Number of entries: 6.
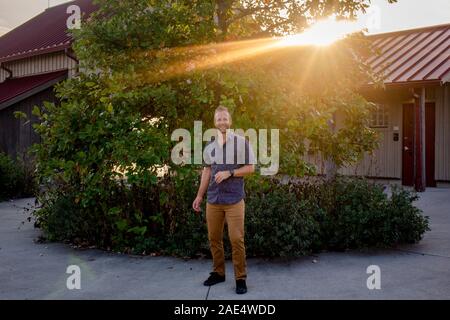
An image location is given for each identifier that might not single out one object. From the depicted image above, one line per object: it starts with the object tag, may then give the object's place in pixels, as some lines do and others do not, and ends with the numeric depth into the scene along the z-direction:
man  5.17
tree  6.90
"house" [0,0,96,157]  16.20
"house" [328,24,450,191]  13.63
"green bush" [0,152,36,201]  12.75
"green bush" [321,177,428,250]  6.94
